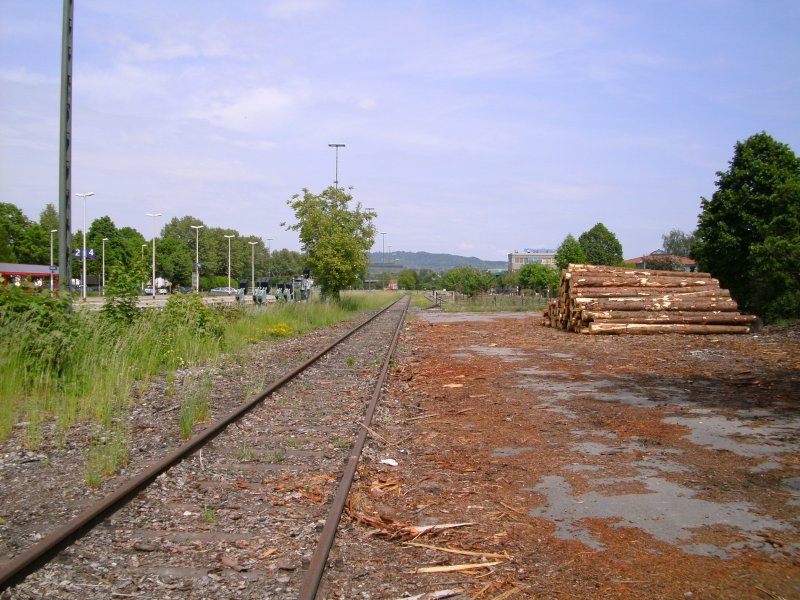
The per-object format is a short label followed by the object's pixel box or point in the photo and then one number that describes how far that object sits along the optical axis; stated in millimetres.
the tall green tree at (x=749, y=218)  29078
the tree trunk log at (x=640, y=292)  22828
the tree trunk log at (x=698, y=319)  21844
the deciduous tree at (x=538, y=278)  77325
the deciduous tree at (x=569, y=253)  66062
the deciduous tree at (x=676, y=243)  116800
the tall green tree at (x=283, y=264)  119438
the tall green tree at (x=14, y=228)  71125
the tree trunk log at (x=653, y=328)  21812
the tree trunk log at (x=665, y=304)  22156
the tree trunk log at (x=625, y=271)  24234
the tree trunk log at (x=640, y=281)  23547
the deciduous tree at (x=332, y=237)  38500
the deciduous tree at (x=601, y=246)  77938
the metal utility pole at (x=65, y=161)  10891
